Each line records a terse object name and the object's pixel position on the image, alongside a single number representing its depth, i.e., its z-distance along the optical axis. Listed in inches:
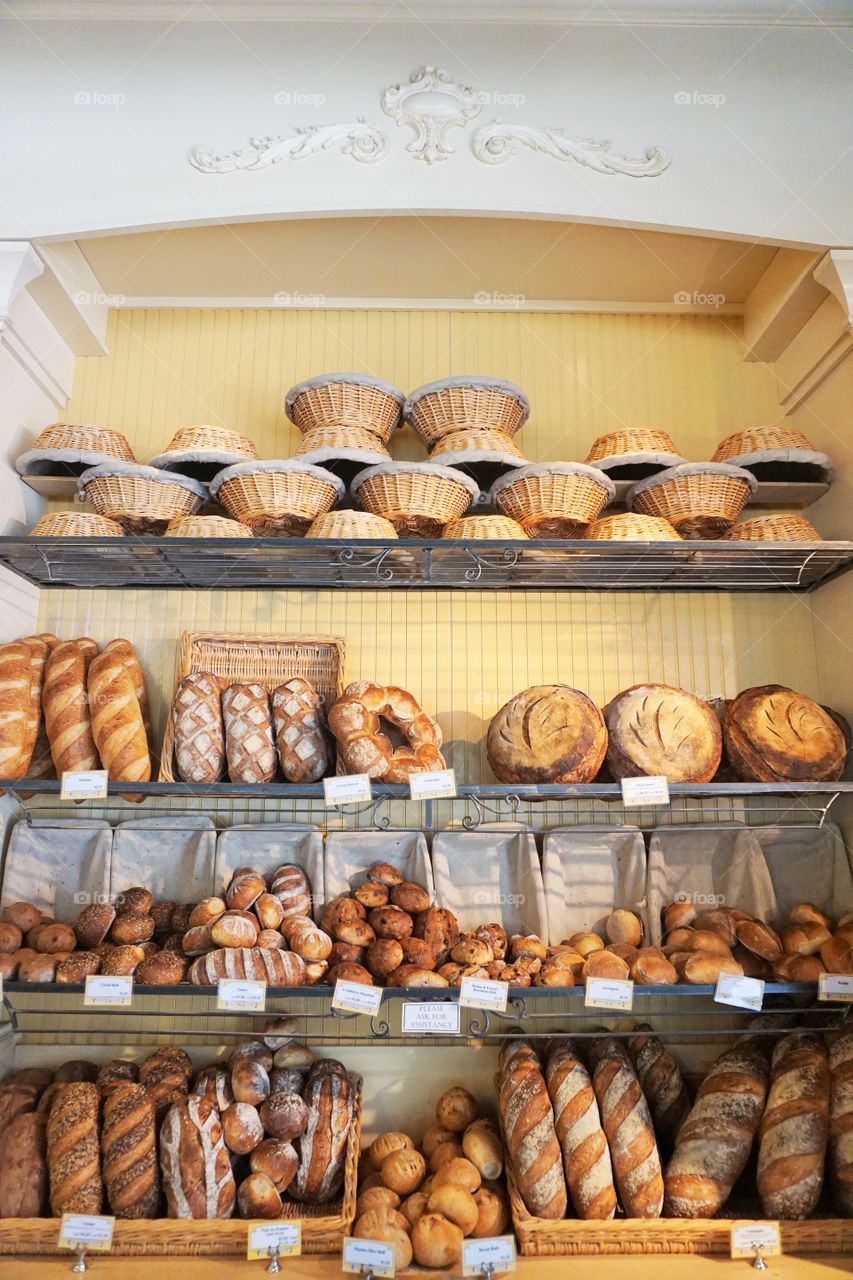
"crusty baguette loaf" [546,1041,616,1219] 77.2
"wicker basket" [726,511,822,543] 93.7
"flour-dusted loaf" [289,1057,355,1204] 81.0
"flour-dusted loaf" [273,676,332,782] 90.3
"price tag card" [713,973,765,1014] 81.7
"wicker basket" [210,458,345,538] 92.0
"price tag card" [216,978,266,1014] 79.4
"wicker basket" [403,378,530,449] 100.0
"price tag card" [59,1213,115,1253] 74.7
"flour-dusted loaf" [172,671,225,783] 89.6
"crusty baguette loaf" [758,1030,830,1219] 77.6
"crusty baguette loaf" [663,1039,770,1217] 78.6
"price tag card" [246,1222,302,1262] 74.2
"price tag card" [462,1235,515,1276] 72.7
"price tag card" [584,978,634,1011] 80.6
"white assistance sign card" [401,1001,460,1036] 80.4
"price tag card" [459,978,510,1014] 80.1
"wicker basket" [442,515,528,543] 91.6
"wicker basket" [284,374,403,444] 99.8
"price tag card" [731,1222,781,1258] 75.1
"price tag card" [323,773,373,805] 82.7
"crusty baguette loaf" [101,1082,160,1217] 76.9
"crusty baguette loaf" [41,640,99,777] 90.6
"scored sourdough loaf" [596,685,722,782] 88.8
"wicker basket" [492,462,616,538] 92.8
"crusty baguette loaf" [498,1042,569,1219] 77.4
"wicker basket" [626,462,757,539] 95.4
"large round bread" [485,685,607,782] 87.9
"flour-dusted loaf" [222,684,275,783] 89.5
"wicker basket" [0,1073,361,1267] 75.3
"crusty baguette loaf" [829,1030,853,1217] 77.8
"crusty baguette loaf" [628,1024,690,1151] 88.3
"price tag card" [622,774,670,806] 85.5
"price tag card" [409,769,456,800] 83.7
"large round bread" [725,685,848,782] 88.6
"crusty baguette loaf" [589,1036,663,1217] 77.7
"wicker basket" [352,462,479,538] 92.1
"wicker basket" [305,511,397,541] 90.4
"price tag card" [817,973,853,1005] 81.6
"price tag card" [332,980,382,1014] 79.8
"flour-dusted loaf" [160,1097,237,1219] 76.8
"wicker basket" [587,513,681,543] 92.2
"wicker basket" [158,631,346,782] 101.6
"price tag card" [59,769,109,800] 84.3
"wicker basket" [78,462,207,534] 94.7
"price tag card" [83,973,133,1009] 80.7
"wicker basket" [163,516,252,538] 91.5
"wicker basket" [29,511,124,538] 93.1
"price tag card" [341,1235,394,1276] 72.6
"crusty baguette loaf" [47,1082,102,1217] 76.9
